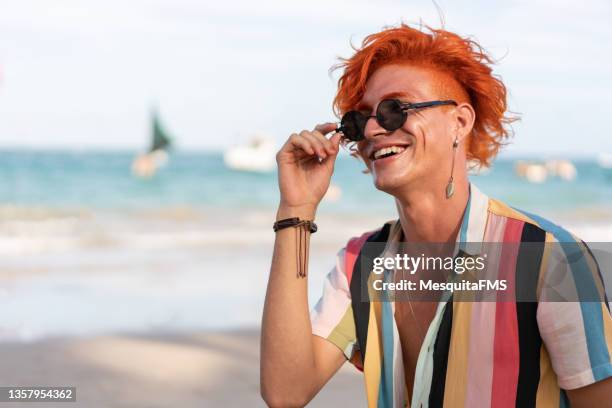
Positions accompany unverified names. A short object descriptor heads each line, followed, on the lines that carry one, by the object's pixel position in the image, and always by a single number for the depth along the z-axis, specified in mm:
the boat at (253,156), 30828
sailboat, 30541
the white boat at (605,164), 42844
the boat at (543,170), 32562
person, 2582
